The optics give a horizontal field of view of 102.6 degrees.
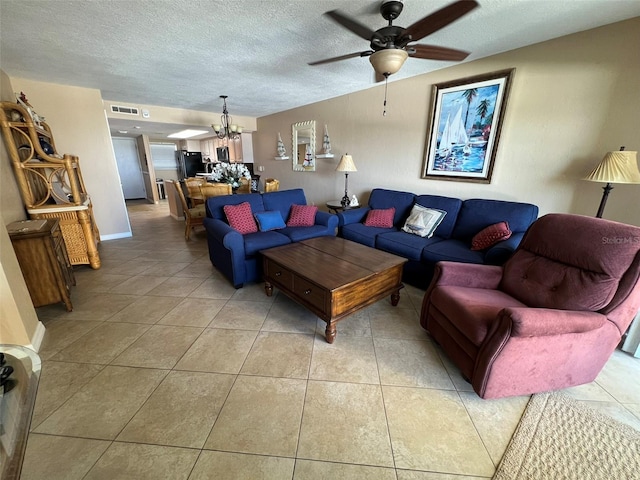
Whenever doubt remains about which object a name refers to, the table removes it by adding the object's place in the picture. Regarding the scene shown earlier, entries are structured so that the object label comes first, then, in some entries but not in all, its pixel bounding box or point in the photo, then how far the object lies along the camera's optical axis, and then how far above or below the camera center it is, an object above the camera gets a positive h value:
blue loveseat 2.62 -0.78
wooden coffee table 1.89 -0.84
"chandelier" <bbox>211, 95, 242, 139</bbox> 4.95 +0.63
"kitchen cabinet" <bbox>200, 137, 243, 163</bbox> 7.71 +0.42
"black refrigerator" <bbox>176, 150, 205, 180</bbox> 8.12 -0.03
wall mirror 4.96 +0.34
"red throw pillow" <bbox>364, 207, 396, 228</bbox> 3.38 -0.68
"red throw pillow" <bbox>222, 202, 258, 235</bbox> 2.99 -0.62
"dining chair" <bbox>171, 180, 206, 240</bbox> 4.36 -0.86
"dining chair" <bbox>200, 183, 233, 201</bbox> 4.11 -0.41
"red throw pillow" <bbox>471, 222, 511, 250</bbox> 2.40 -0.64
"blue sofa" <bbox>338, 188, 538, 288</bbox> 2.43 -0.76
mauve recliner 1.33 -0.82
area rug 1.14 -1.30
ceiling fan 1.51 +0.81
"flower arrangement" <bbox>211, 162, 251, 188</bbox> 4.45 -0.17
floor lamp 1.84 -0.01
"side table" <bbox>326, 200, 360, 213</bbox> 3.95 -0.63
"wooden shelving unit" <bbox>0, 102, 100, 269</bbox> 2.63 -0.24
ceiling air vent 4.50 +0.90
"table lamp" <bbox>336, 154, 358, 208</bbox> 3.71 -0.01
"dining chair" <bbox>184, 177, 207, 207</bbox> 4.34 -0.44
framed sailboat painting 2.75 +0.44
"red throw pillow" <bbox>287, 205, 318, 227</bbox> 3.37 -0.67
